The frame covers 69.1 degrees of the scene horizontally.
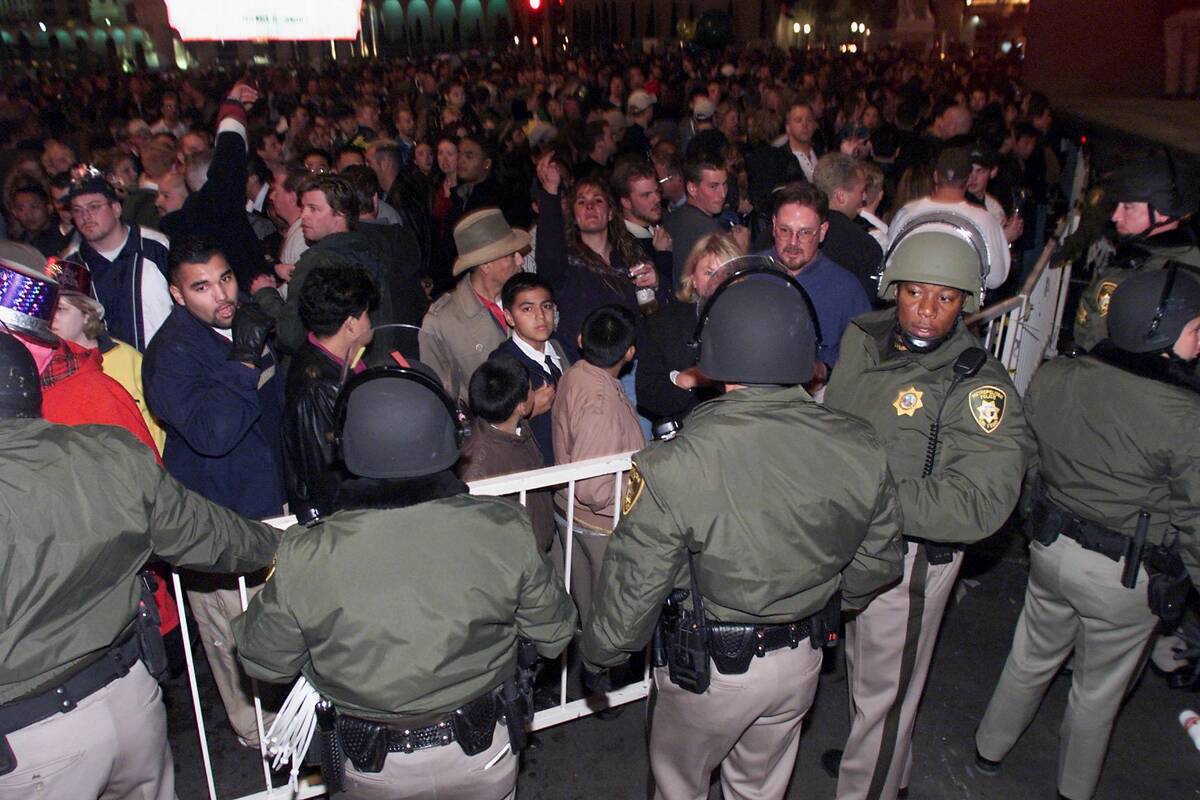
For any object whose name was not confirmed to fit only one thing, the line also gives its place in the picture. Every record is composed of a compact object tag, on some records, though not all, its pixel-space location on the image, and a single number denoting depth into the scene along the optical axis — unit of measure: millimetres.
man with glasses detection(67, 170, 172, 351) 4348
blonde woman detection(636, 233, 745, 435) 3938
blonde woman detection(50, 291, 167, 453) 3262
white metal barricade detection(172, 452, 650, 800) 3086
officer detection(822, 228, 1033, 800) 2805
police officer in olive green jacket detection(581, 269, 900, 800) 2314
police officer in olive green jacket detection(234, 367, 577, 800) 2086
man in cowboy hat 4348
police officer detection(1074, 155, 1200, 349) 3902
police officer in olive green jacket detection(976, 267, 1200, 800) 2818
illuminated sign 20078
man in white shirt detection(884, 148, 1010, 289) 5188
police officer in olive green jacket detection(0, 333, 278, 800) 2137
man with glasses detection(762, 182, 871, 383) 4246
